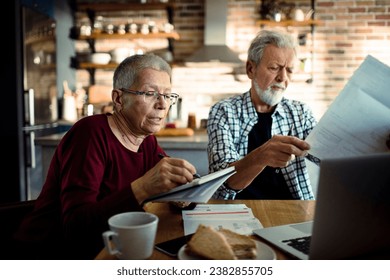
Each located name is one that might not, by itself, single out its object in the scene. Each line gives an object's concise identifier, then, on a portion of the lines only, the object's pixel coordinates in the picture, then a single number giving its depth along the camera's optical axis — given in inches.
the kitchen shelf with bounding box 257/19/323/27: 161.0
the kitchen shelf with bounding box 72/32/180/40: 164.2
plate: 29.8
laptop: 25.4
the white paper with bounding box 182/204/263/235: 38.9
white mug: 28.1
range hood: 161.5
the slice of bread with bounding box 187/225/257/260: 28.6
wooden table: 38.5
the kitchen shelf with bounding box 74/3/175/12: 168.1
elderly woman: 38.8
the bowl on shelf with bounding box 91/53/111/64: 169.5
